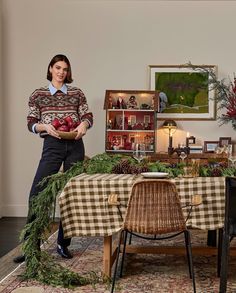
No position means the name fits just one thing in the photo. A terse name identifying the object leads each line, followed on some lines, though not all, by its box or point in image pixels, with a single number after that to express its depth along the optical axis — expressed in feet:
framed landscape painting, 17.20
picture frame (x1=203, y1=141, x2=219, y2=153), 16.99
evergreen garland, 9.25
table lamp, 16.83
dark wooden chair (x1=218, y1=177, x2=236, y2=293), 8.03
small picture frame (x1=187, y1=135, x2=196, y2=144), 17.04
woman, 11.17
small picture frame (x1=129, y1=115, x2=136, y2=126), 17.03
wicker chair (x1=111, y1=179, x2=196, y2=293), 8.34
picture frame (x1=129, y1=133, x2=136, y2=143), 16.90
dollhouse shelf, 16.67
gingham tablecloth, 8.76
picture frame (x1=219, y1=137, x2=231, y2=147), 16.95
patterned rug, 8.97
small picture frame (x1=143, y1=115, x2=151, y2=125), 17.01
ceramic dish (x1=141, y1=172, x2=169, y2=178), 8.86
